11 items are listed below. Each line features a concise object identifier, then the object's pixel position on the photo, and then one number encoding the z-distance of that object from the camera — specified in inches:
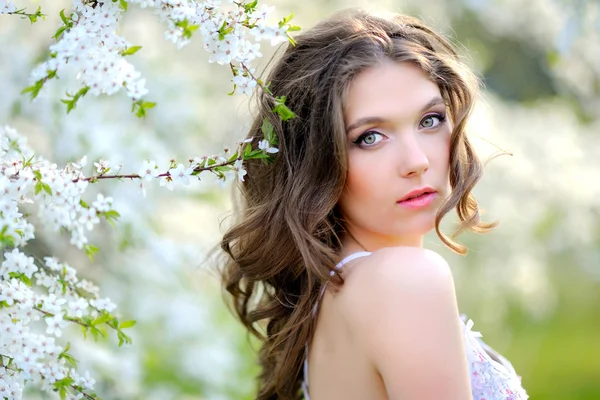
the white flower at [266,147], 73.1
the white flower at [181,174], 70.4
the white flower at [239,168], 71.3
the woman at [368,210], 70.5
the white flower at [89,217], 70.3
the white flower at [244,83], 70.9
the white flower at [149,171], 70.2
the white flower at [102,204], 70.6
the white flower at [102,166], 70.2
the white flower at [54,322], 69.2
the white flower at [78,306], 70.2
